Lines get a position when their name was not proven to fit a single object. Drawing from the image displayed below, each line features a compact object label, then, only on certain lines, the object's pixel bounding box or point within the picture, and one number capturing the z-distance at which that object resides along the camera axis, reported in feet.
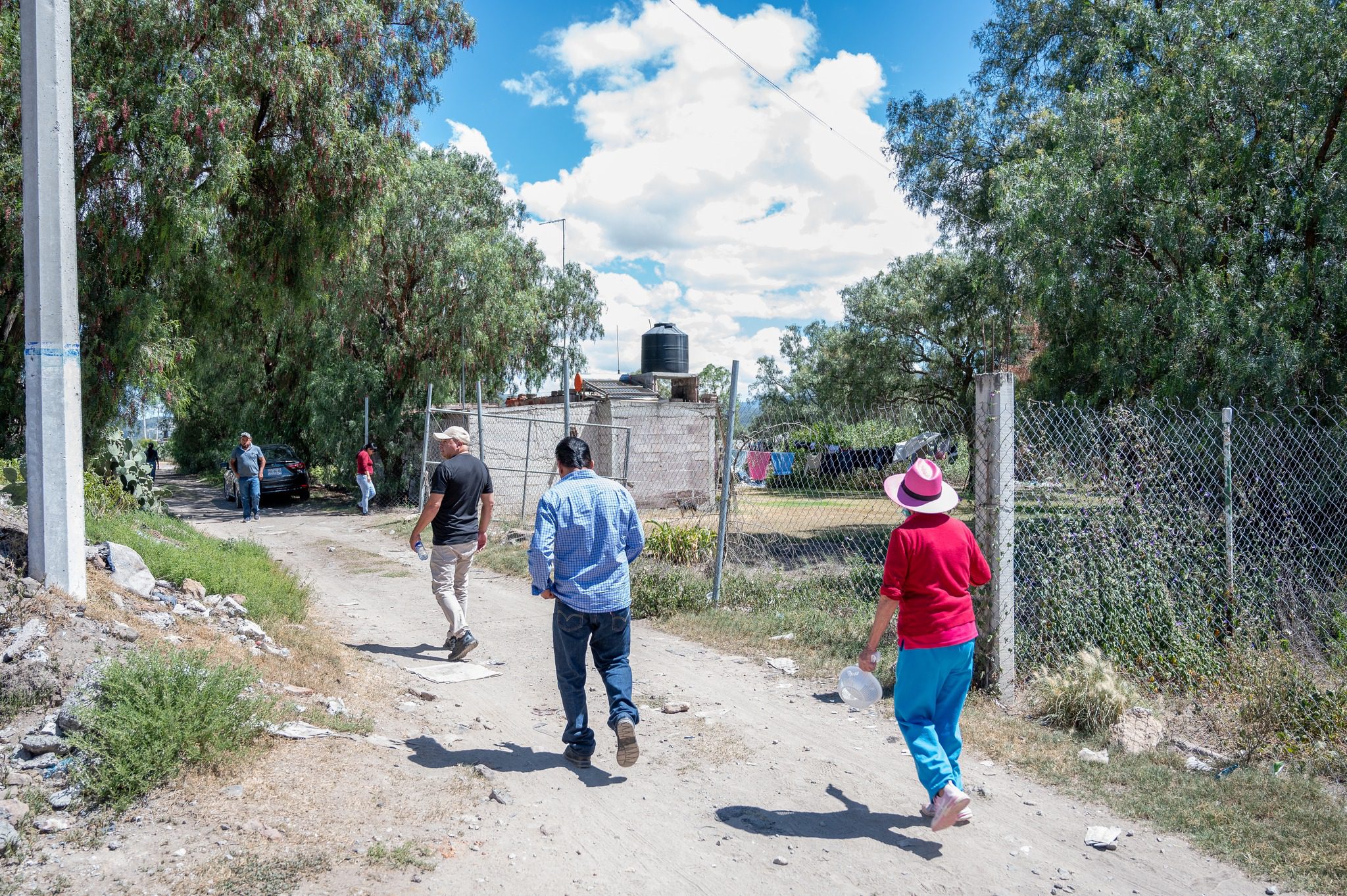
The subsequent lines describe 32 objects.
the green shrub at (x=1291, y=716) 15.49
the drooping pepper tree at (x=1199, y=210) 27.61
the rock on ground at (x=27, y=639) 15.99
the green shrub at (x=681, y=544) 36.06
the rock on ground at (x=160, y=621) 20.48
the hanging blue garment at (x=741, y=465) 28.71
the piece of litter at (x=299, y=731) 15.74
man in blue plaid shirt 15.43
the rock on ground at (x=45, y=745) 14.10
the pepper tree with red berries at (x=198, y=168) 37.50
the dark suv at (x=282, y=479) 75.36
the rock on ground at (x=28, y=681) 15.52
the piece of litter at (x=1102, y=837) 13.05
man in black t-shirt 22.88
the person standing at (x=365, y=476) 65.05
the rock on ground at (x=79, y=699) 14.23
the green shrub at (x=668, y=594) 28.55
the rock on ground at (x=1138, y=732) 16.57
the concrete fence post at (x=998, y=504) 18.57
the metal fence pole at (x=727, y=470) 27.66
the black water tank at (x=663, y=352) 84.84
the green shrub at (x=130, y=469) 44.62
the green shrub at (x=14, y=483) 26.21
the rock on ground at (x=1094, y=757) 15.87
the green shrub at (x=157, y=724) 13.23
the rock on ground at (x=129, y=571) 22.66
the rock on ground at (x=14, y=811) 12.36
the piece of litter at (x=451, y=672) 21.88
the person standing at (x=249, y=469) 57.36
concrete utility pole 18.90
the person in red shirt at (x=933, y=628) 13.25
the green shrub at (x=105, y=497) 33.32
